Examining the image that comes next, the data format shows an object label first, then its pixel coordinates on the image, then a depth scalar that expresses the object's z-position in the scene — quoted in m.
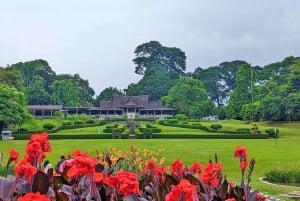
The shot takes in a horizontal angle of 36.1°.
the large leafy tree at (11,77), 59.06
